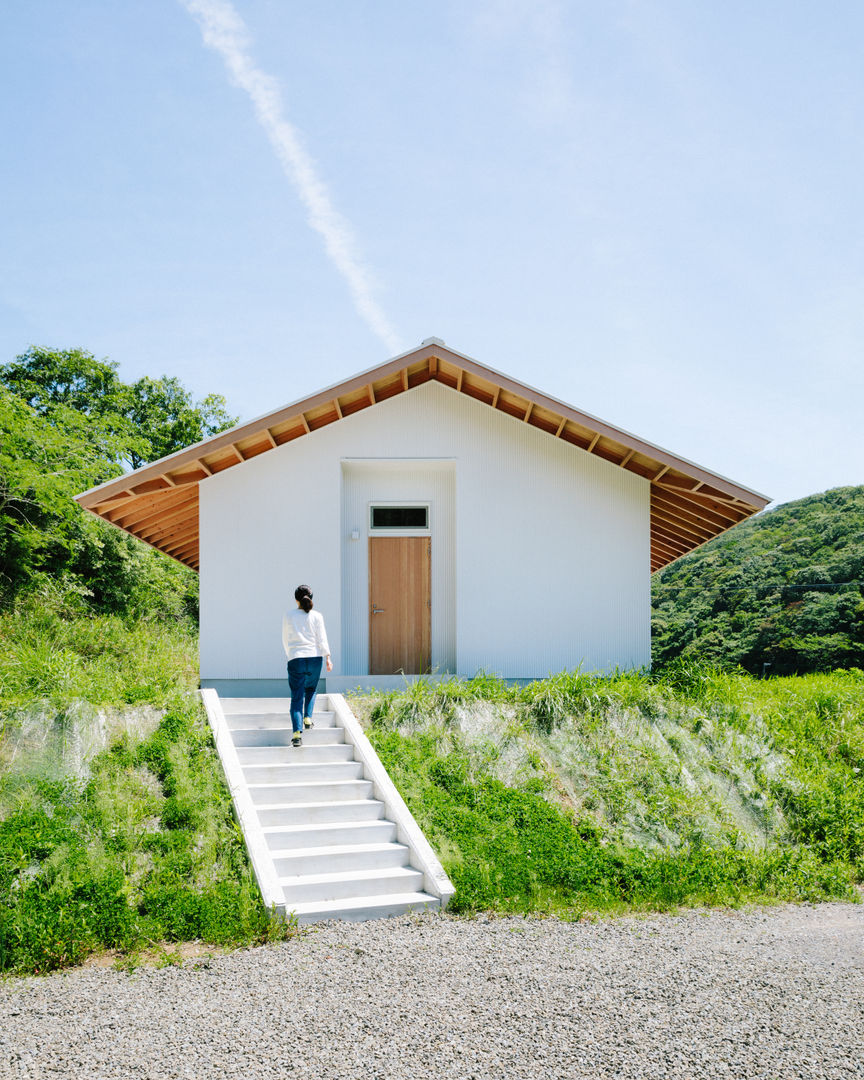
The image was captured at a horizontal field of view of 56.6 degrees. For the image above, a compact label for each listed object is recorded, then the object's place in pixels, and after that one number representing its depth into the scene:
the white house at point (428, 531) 11.05
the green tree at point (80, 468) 19.42
